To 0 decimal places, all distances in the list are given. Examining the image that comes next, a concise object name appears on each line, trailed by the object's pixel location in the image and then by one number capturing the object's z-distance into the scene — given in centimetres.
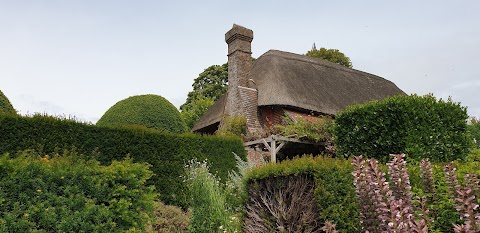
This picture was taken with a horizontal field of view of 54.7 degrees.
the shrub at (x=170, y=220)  895
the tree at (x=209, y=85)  3045
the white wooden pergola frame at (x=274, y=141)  1538
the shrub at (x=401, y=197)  340
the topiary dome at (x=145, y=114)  1495
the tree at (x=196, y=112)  2614
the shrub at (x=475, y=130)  2408
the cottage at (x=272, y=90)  1775
